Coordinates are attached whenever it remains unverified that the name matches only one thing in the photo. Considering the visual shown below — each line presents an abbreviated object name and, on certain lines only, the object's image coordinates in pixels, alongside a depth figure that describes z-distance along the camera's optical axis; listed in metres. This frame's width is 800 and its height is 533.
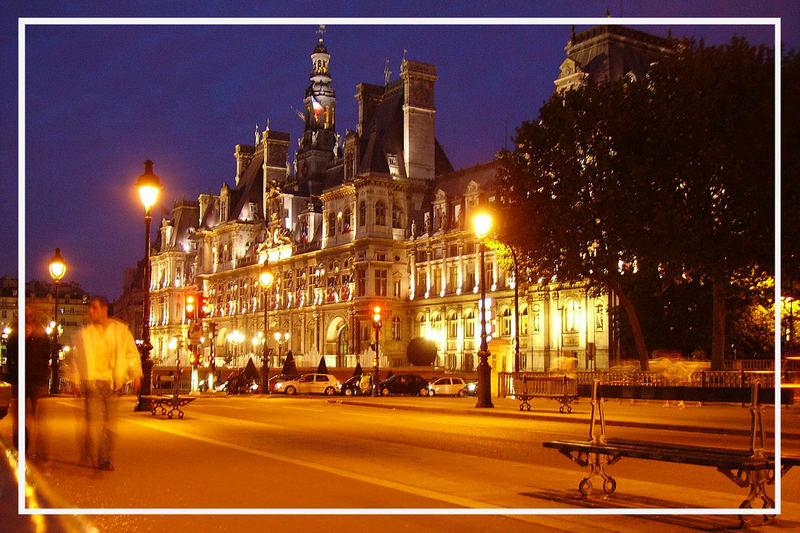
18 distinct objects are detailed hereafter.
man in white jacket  11.48
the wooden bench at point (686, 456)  8.09
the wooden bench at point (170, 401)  23.06
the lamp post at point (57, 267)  31.31
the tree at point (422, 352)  65.50
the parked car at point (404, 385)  47.28
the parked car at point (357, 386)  49.59
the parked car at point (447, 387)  45.91
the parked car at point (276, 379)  52.25
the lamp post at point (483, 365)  27.83
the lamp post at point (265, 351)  42.62
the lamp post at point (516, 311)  42.62
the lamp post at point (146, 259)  23.11
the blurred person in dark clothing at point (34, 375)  13.27
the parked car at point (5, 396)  18.61
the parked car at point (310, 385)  51.62
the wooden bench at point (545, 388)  27.41
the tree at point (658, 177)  31.45
